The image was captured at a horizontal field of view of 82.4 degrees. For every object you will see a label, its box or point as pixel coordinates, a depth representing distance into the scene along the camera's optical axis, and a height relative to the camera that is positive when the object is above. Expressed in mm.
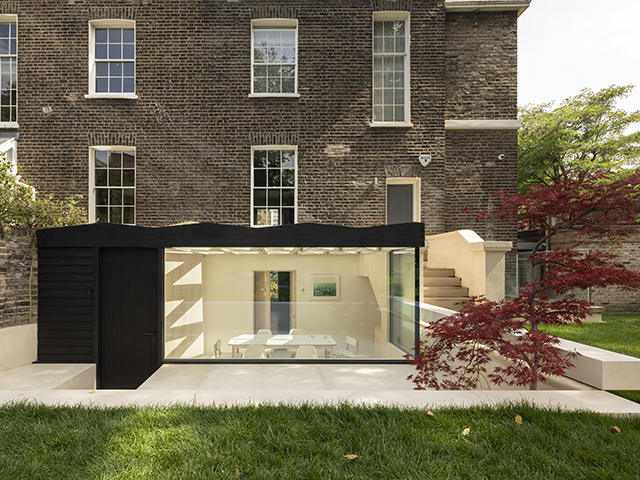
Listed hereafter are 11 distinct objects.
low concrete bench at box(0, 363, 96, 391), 5312 -2092
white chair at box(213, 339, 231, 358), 6523 -1943
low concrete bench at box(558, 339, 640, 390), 4680 -1675
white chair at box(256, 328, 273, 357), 6551 -1626
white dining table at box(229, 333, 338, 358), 6566 -1772
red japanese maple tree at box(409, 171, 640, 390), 4457 -483
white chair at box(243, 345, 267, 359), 6512 -1946
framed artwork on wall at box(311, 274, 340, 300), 6750 -816
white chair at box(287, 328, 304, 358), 6582 -1637
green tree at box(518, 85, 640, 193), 18047 +5385
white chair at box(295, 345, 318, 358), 6588 -1969
